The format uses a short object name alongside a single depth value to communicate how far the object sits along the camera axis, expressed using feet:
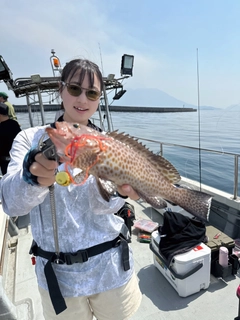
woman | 5.33
